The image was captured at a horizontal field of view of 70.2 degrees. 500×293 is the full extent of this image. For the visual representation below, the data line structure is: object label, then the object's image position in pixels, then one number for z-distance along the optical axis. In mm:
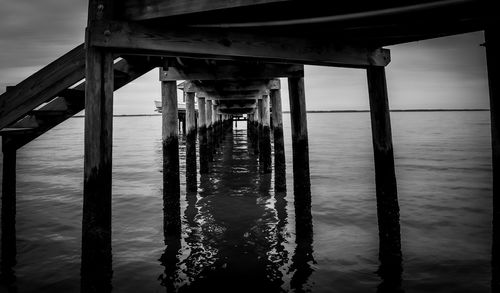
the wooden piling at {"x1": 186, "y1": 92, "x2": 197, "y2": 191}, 9646
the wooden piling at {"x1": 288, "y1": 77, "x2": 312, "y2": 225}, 6391
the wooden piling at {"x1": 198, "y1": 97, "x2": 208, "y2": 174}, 12336
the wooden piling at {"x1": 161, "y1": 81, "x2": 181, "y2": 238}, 6983
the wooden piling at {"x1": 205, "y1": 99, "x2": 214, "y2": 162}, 15380
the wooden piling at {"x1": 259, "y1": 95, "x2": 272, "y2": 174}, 11867
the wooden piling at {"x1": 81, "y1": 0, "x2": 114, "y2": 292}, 3379
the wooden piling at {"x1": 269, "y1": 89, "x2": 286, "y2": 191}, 9240
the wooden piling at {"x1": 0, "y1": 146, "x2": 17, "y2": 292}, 4918
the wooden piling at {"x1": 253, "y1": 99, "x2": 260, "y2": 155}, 18378
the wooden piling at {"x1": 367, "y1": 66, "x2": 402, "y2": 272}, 4844
